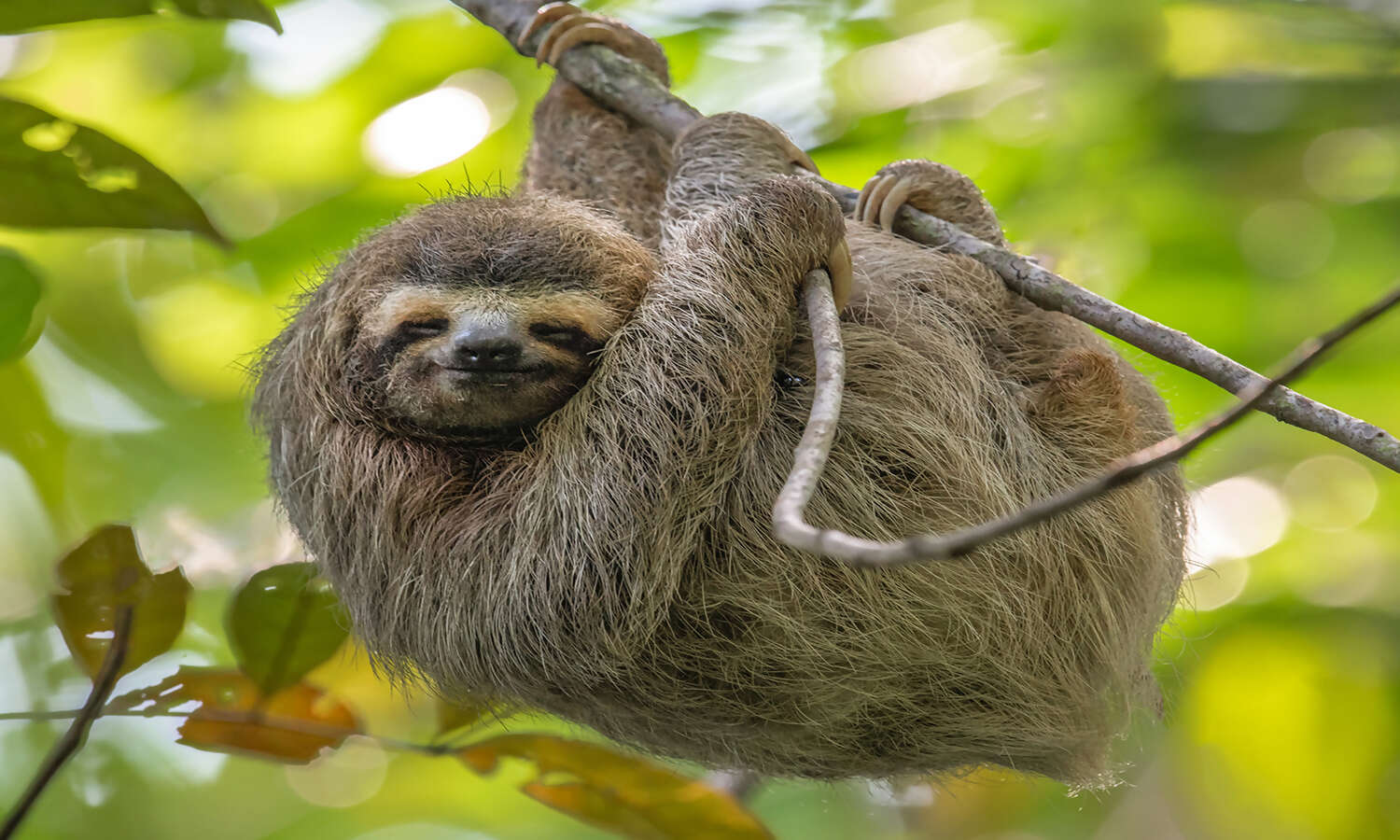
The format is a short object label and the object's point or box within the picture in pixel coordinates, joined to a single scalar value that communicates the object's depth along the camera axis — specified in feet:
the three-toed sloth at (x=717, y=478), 30.66
